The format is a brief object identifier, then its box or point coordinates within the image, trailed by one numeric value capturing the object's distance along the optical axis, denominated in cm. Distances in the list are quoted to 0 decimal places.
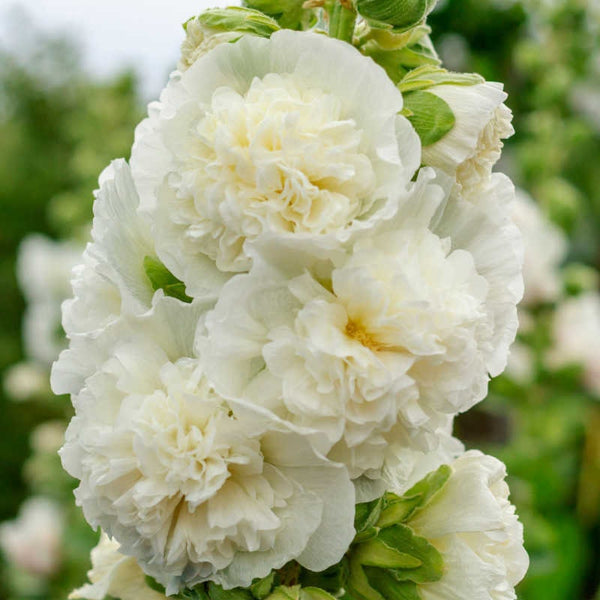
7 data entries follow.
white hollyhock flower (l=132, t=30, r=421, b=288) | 47
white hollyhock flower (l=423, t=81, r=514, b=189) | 50
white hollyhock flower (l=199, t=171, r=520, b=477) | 47
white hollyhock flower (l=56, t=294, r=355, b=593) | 48
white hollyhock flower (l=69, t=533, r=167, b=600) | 56
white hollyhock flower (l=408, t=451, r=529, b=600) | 53
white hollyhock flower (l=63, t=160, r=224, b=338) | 51
